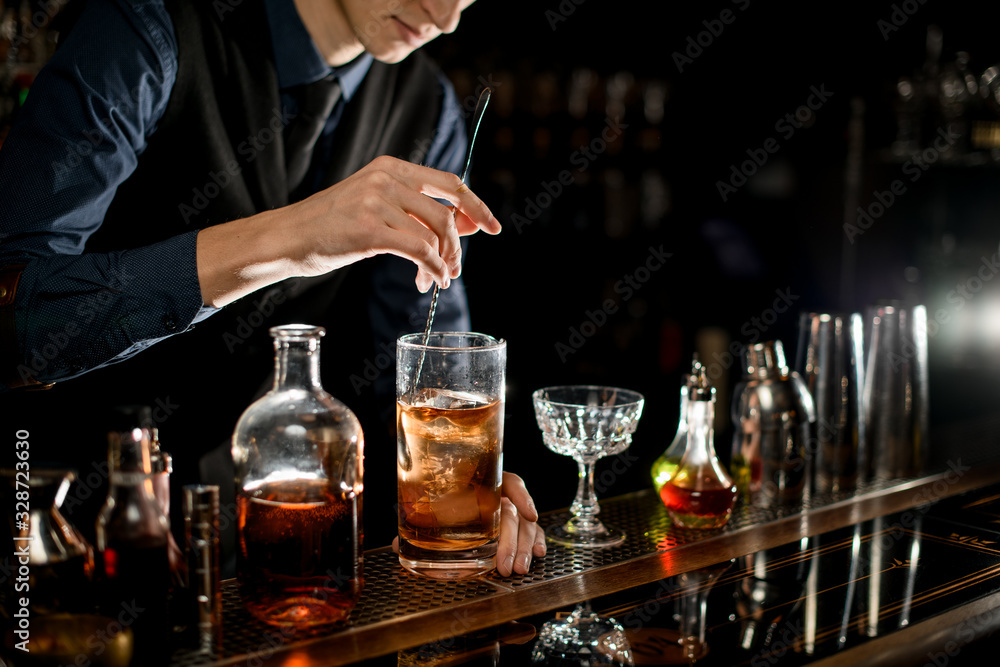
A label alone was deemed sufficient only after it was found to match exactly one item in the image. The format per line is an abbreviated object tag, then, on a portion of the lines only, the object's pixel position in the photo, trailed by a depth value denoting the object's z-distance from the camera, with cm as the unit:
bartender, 105
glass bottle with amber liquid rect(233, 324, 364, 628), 87
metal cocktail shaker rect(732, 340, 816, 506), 136
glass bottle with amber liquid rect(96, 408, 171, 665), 79
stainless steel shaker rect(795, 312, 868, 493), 143
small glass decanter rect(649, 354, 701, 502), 129
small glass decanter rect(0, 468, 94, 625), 78
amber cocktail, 98
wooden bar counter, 88
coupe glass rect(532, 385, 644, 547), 116
